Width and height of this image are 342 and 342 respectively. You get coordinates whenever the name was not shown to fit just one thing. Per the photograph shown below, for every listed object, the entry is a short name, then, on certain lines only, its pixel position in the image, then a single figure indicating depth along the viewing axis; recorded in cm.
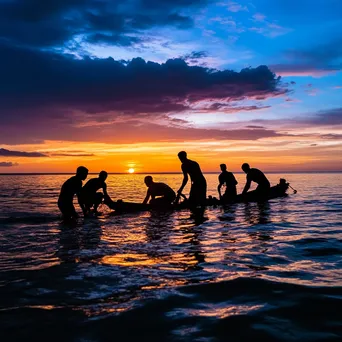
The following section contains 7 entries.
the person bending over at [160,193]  1727
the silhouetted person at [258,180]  1919
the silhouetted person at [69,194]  1309
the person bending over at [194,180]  1521
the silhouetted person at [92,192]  1513
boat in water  1662
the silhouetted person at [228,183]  1969
